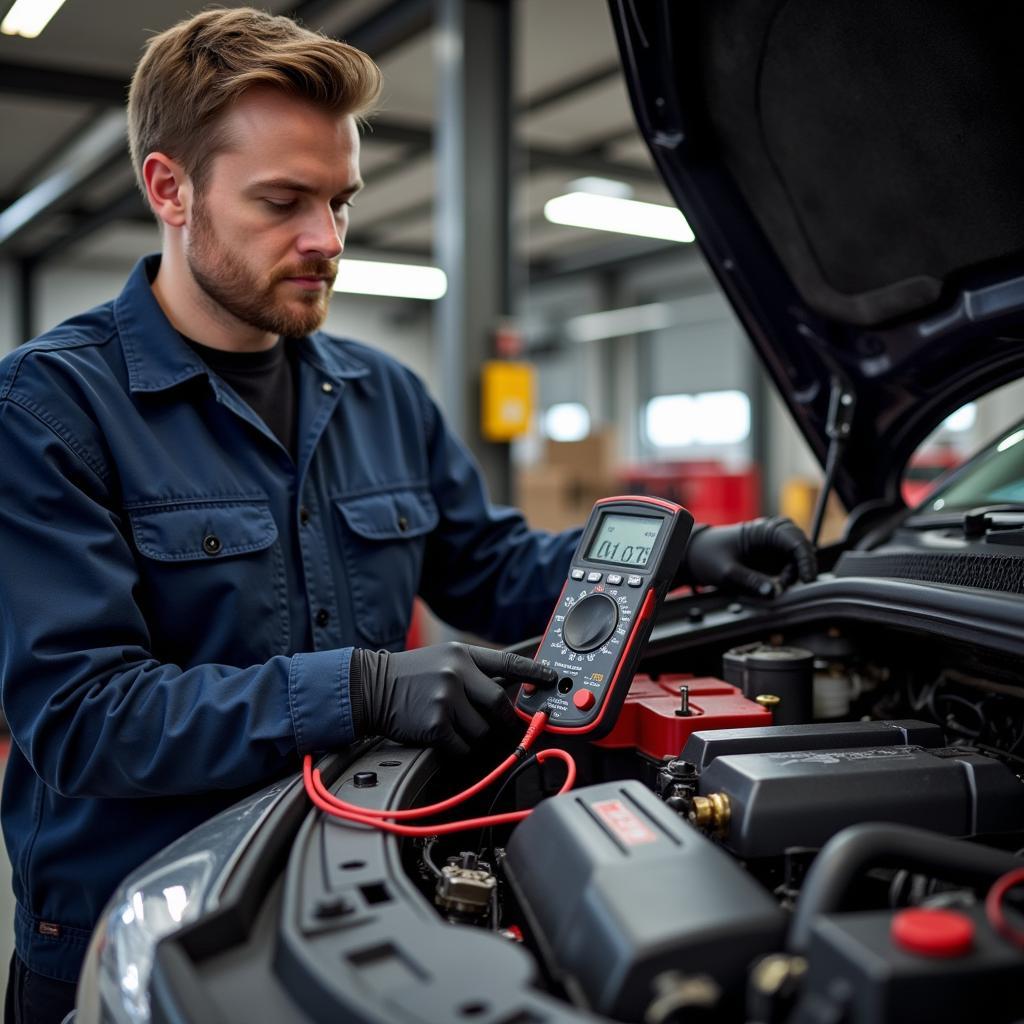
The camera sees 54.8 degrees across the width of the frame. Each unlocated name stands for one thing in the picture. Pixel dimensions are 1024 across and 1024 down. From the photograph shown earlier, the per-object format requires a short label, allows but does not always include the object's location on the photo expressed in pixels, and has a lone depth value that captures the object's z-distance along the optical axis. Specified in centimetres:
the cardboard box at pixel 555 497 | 544
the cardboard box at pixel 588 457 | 589
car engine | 53
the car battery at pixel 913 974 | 49
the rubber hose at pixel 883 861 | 61
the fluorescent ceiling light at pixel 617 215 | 780
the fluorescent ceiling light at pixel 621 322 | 1061
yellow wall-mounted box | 400
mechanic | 96
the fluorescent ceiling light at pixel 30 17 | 393
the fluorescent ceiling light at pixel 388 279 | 998
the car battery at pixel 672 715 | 102
